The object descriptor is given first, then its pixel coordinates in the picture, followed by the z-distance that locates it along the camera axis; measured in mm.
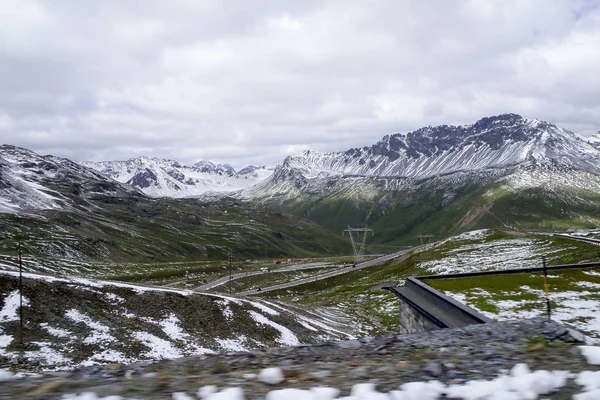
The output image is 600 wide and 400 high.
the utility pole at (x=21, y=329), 36866
